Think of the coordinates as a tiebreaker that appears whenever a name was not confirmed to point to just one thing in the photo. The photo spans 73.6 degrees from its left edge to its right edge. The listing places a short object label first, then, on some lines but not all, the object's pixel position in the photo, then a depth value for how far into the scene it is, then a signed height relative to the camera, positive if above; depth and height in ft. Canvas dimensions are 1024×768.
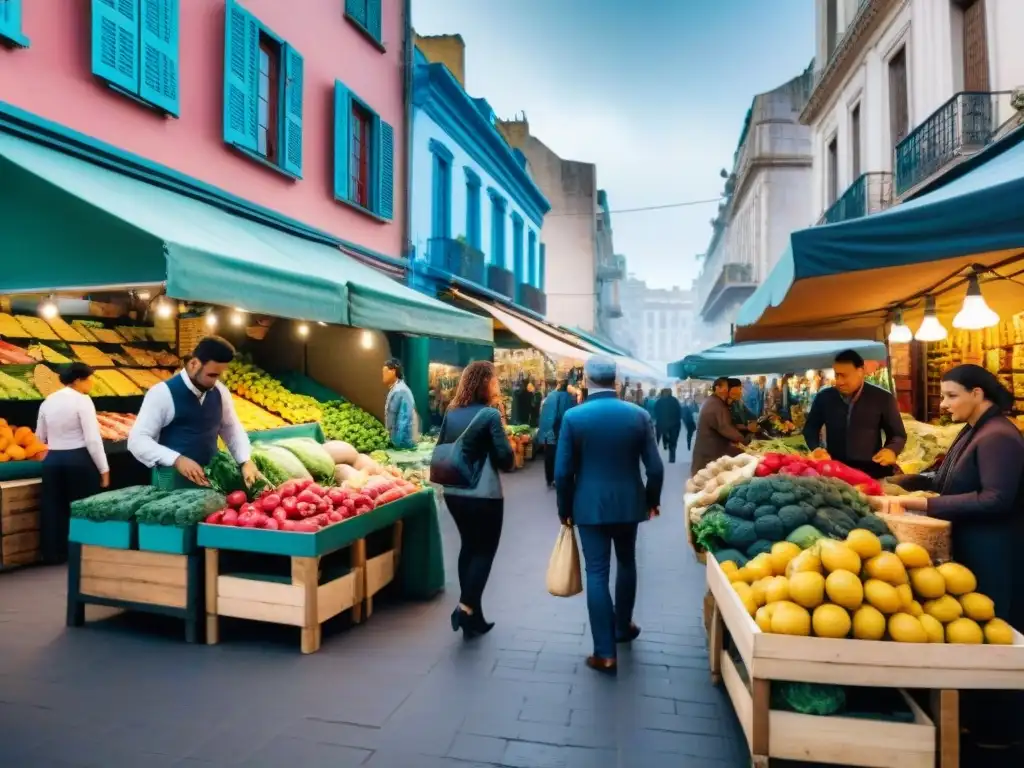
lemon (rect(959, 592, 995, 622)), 9.27 -2.77
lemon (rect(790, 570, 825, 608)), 9.45 -2.58
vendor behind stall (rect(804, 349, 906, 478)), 18.42 -0.49
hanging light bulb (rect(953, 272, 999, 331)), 13.56 +1.81
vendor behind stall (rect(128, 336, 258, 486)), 15.05 -0.33
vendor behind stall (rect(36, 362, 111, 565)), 20.13 -1.45
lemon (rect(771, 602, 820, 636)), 9.18 -2.93
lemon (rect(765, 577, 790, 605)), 9.77 -2.69
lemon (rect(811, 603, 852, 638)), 9.12 -2.93
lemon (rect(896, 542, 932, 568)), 9.95 -2.23
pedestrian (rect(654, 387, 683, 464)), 57.26 -1.21
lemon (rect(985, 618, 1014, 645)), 9.00 -3.04
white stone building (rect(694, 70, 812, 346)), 97.81 +34.49
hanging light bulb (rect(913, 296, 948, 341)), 17.69 +1.92
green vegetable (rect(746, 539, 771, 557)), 11.92 -2.52
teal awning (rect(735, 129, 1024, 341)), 9.73 +2.78
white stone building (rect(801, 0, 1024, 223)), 33.37 +19.59
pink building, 19.94 +11.50
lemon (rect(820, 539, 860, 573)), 9.69 -2.21
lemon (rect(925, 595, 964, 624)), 9.32 -2.82
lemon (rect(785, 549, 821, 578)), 9.89 -2.32
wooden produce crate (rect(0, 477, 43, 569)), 19.83 -3.49
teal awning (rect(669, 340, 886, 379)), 38.50 +2.63
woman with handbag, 14.96 -1.52
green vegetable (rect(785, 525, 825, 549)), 11.22 -2.21
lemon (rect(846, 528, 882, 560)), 10.03 -2.08
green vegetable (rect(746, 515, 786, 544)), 12.00 -2.20
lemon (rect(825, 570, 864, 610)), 9.29 -2.54
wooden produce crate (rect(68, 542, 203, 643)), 14.60 -3.89
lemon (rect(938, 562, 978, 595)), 9.59 -2.49
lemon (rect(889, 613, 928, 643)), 9.01 -3.01
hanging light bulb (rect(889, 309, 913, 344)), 20.80 +2.22
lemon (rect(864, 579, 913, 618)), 9.27 -2.63
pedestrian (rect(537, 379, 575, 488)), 38.58 -0.92
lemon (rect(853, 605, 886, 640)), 9.12 -2.95
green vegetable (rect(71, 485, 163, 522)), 14.94 -2.23
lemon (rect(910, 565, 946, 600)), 9.56 -2.53
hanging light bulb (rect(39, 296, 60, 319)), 22.62 +3.18
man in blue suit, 13.56 -1.54
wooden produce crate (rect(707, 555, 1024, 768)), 8.81 -3.62
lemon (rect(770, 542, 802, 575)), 10.83 -2.42
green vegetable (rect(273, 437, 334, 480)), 19.81 -1.58
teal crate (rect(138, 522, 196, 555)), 14.55 -2.89
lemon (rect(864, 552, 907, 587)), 9.61 -2.35
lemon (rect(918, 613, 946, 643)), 9.10 -3.02
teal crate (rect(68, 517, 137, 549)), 15.02 -2.86
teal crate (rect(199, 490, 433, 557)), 14.08 -2.86
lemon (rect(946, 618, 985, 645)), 9.00 -3.04
